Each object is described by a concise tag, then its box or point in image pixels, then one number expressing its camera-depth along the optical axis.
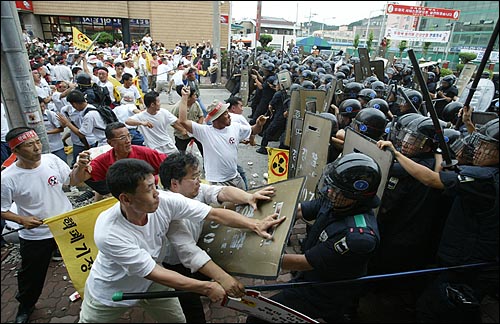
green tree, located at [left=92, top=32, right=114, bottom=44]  17.97
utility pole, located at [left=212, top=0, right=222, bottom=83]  12.69
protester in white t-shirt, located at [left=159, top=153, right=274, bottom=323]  2.27
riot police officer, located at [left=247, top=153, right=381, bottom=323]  2.01
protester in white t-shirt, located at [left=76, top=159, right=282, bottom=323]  1.88
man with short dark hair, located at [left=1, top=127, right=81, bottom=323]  2.64
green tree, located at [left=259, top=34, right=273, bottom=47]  32.98
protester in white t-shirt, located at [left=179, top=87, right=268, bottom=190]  3.96
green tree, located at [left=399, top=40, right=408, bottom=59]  24.31
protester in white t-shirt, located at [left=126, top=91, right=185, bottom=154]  4.78
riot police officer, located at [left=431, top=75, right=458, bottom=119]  7.50
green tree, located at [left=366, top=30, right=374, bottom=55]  31.72
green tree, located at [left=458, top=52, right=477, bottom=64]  19.55
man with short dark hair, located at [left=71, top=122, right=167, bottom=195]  3.32
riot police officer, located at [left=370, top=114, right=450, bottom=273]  2.72
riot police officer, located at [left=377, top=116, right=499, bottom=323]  2.07
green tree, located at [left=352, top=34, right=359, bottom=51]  34.25
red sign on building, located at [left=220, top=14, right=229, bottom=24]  18.69
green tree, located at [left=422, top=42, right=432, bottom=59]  23.41
